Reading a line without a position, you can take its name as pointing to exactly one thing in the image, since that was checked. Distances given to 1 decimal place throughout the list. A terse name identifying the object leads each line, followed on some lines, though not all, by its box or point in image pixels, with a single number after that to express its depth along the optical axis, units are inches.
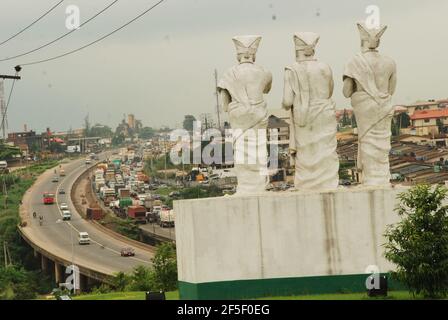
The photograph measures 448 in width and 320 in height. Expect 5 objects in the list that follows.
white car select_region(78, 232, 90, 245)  3051.7
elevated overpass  2522.1
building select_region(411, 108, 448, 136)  3041.3
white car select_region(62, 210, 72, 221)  3644.2
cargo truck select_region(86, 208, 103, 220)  3520.7
